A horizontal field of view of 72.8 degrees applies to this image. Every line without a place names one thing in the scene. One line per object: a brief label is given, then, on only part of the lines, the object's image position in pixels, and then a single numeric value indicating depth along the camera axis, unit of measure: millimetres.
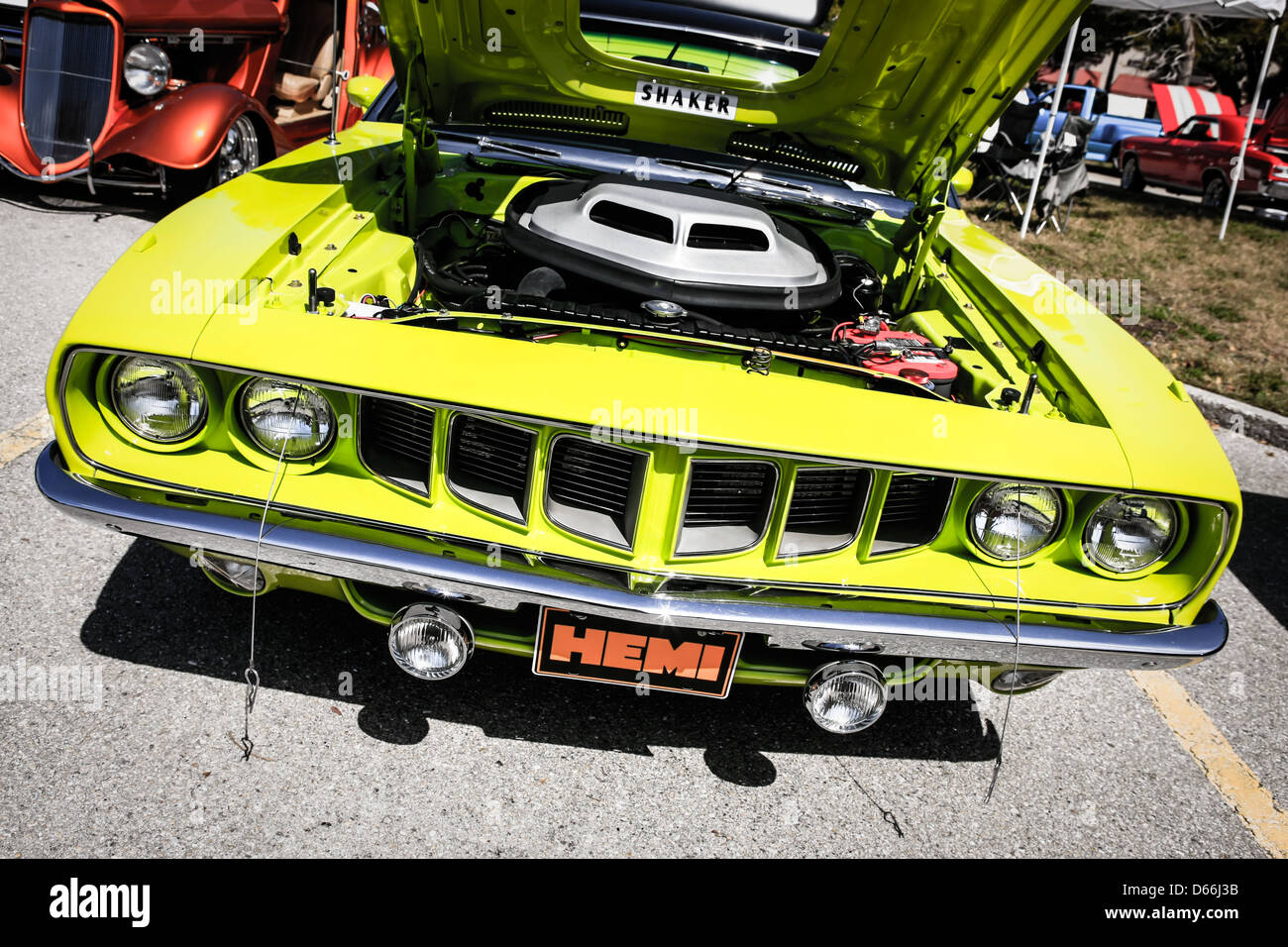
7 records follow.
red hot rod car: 4629
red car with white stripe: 10195
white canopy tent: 6969
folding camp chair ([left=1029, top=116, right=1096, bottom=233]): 8406
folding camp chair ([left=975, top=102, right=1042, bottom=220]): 8656
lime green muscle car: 1668
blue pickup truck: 13617
